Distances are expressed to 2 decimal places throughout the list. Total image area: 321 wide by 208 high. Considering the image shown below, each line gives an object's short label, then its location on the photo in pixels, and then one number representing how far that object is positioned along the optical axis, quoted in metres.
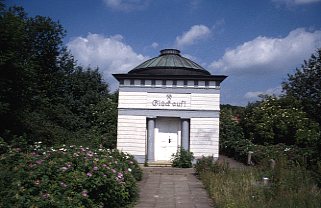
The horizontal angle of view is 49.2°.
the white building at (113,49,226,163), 16.86
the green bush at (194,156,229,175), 12.53
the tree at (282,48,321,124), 21.14
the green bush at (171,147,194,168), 15.95
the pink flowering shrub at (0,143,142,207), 5.72
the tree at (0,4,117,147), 13.69
